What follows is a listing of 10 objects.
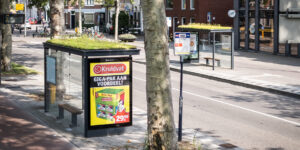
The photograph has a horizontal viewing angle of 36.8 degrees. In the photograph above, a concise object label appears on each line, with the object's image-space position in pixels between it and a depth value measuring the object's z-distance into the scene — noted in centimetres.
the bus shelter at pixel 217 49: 2320
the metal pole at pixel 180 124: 907
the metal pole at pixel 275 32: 3059
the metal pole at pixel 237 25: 3548
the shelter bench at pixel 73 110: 1015
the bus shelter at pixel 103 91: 930
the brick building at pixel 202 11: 4231
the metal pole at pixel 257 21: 3309
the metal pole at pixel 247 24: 3431
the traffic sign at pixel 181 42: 923
